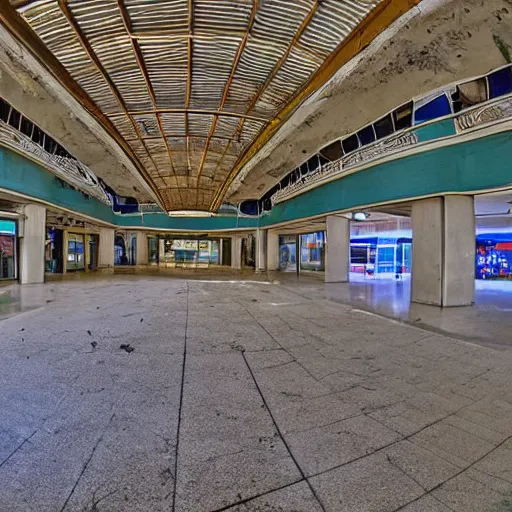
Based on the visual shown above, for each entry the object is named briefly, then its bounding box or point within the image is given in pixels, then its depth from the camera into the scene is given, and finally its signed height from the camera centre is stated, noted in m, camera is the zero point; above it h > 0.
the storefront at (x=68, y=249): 15.88 +0.23
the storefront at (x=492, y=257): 17.14 -0.32
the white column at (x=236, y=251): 24.89 +0.13
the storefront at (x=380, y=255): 18.71 -0.19
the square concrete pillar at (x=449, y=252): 6.94 -0.01
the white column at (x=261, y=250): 19.55 +0.17
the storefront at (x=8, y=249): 11.66 +0.18
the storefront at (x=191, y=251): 28.19 +0.17
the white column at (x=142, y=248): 24.80 +0.42
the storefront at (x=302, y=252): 17.16 +0.02
